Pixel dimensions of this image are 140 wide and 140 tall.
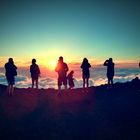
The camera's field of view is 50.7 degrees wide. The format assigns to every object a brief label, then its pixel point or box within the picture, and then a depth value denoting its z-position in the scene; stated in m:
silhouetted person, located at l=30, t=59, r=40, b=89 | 12.32
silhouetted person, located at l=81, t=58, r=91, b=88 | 12.50
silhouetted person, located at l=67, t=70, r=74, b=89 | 14.28
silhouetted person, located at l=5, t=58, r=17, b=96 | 11.60
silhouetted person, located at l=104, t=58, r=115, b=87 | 13.01
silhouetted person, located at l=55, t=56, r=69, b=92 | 11.55
